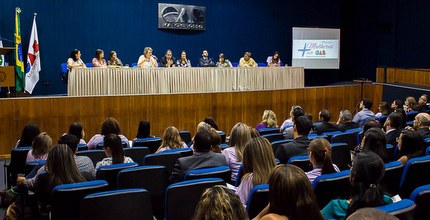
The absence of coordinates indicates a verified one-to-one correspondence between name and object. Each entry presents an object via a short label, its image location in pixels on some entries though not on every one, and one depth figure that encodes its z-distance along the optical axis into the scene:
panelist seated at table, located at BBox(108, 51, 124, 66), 9.52
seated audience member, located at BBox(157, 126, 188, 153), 4.83
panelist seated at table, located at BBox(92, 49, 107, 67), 9.42
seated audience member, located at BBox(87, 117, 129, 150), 5.40
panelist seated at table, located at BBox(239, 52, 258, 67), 11.56
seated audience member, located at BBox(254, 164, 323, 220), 2.19
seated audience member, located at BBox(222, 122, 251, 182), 4.20
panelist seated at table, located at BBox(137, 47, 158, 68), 9.98
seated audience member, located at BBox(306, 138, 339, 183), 3.35
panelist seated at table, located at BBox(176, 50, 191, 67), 11.01
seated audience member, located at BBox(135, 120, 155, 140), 5.83
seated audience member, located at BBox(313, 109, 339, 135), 6.18
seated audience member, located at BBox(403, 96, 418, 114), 8.07
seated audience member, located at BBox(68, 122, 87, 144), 5.37
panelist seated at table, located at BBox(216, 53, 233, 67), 11.08
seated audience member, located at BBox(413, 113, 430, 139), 5.27
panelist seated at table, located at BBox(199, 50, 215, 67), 11.16
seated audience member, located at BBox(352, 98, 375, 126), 7.55
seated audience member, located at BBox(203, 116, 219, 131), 5.90
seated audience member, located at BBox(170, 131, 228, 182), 3.81
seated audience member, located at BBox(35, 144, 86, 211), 3.36
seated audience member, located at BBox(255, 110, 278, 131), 6.65
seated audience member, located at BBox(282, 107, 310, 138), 5.98
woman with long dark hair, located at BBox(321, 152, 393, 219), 2.49
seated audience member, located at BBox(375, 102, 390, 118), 7.46
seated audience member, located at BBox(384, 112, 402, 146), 5.11
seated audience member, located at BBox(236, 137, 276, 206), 3.15
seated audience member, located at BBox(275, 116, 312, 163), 4.41
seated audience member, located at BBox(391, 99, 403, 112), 7.62
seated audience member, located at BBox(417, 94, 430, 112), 7.88
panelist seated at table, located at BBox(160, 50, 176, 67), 10.57
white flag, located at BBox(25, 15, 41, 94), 10.91
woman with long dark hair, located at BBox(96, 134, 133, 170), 4.02
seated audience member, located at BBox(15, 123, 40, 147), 5.19
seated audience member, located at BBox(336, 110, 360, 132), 6.42
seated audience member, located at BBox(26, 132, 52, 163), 4.45
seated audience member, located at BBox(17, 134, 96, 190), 3.68
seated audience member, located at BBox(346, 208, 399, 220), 1.34
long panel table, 8.93
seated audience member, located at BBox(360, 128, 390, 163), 3.96
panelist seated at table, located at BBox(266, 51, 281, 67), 11.91
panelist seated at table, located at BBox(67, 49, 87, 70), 9.23
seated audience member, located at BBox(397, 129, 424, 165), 4.05
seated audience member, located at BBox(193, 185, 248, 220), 1.92
